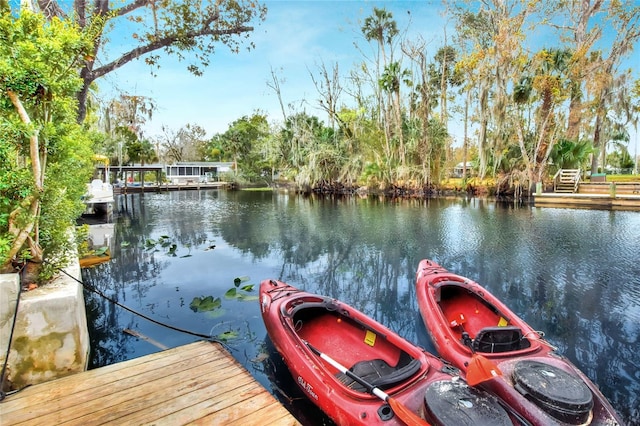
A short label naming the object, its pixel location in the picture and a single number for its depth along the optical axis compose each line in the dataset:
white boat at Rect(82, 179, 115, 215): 16.02
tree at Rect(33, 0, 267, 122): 8.01
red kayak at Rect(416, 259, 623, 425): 2.60
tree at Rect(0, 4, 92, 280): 3.24
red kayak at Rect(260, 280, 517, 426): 2.49
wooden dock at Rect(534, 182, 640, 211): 17.45
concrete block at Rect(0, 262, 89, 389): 2.91
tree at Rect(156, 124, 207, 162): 57.13
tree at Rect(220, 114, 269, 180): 48.78
